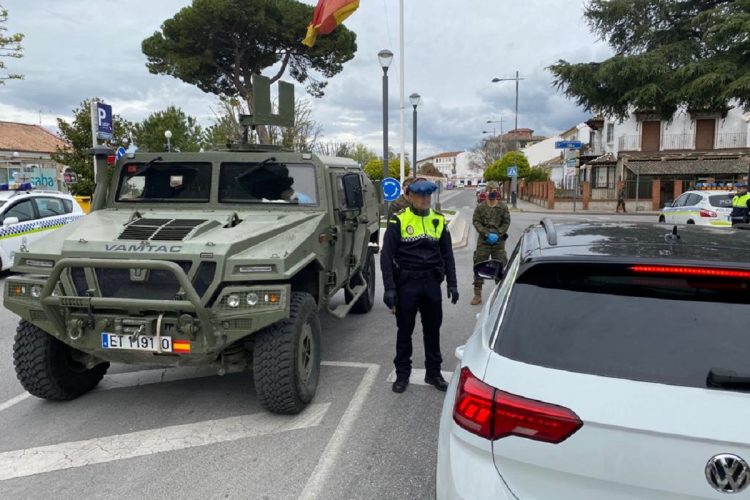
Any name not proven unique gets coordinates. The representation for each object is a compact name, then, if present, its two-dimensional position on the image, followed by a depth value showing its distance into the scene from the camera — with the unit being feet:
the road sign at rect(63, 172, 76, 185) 82.53
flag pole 57.62
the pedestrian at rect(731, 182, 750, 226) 34.53
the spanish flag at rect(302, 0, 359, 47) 45.85
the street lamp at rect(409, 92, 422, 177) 72.23
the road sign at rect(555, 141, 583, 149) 104.22
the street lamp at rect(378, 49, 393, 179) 49.03
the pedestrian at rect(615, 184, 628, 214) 104.06
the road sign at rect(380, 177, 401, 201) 45.84
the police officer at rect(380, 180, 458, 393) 14.56
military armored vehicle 11.89
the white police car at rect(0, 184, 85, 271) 32.78
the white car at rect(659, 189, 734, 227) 47.67
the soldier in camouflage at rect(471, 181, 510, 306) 25.76
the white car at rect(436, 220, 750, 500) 5.01
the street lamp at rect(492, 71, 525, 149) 136.25
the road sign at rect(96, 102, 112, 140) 46.88
